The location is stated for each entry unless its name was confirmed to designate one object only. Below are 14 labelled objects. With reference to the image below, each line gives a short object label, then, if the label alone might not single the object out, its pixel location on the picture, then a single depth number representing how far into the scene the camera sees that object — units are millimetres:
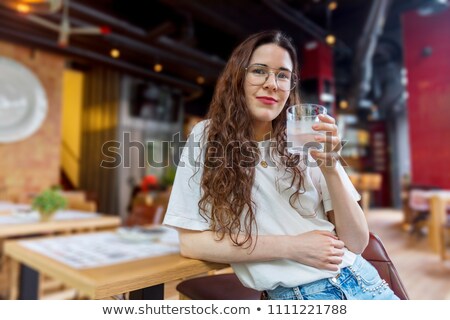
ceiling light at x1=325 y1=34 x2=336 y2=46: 5182
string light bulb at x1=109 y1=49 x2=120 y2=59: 4423
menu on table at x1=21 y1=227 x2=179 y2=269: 1097
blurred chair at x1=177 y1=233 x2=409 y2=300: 935
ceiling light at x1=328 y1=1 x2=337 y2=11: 4642
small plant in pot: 2043
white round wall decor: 4320
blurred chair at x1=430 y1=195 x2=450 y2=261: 3227
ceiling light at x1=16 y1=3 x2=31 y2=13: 2443
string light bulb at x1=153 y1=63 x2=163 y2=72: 3411
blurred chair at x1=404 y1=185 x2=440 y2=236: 4563
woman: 809
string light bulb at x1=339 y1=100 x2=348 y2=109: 7740
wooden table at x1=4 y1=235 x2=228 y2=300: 780
